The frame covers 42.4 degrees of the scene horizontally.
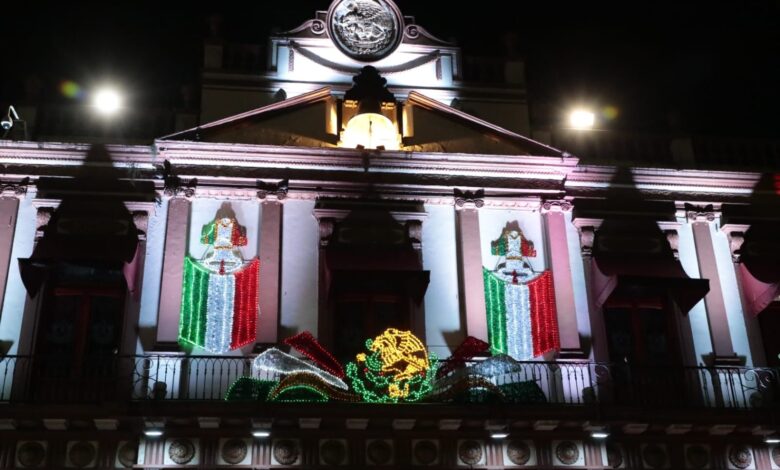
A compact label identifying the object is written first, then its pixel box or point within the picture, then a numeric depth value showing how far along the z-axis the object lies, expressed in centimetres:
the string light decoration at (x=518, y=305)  1984
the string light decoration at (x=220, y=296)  1919
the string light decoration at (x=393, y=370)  1792
